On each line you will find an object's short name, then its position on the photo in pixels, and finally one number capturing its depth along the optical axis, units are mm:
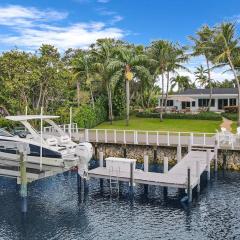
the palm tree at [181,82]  67495
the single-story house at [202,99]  44992
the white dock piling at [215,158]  22573
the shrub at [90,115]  30602
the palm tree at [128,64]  33253
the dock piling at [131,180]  18182
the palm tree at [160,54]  35458
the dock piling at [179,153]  22962
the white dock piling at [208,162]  20703
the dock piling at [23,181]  16583
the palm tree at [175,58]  35843
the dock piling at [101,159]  21263
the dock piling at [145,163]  20277
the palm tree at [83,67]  36671
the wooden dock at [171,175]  17556
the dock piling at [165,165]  20223
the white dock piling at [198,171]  18270
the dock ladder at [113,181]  18711
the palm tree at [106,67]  33763
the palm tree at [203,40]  38682
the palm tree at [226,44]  30893
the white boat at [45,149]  18480
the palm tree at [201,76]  52068
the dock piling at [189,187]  16931
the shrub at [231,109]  40369
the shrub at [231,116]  35953
